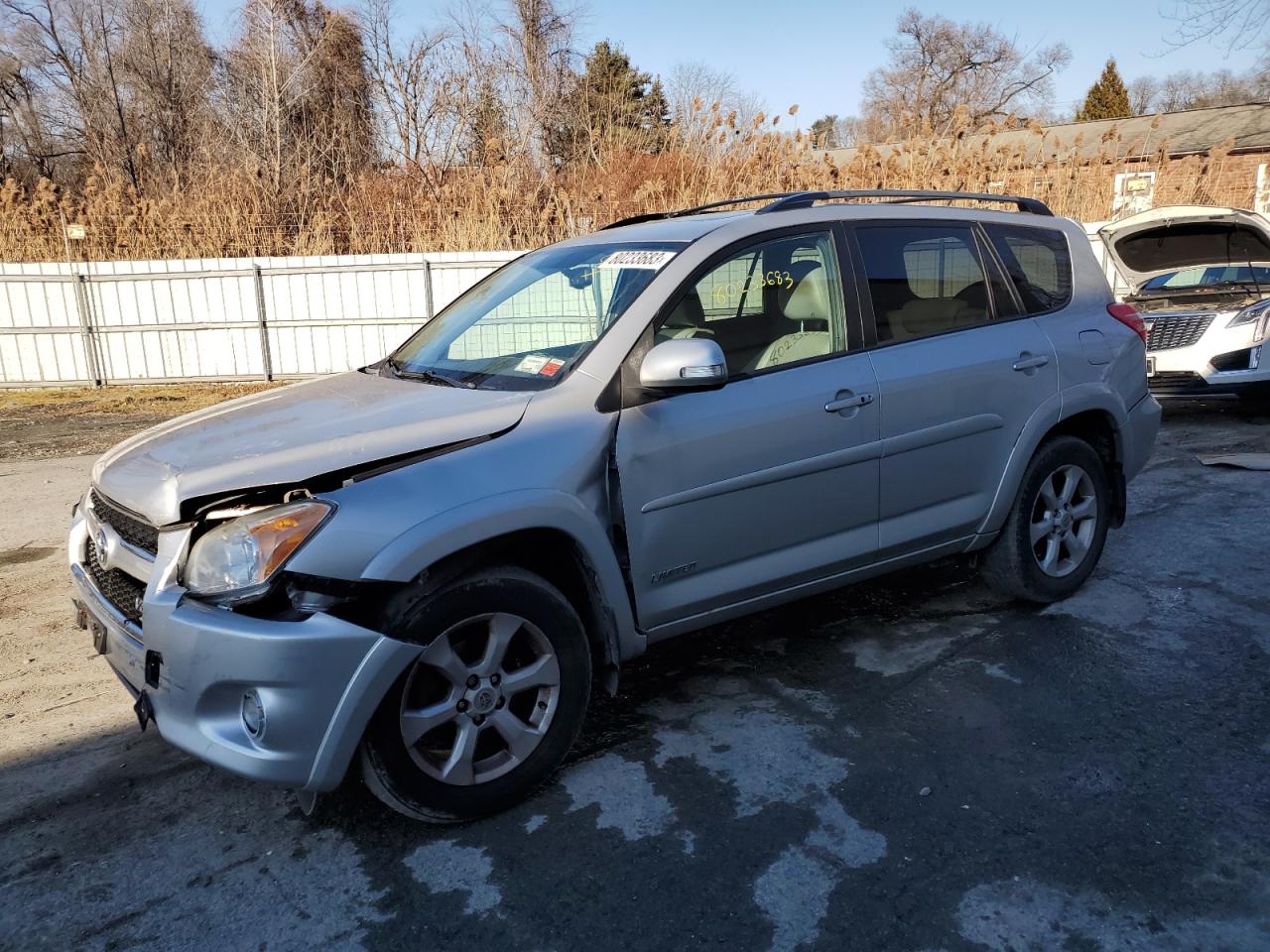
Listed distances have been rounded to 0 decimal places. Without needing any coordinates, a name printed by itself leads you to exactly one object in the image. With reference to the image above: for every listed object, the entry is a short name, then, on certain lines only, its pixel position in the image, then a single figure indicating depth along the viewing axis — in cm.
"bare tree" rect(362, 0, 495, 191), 1852
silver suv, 253
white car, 843
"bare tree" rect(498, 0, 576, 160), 2044
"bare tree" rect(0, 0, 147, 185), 2806
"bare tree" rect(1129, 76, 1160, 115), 5553
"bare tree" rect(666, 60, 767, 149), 1359
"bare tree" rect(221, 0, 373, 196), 2102
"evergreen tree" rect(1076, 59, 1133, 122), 5291
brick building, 1373
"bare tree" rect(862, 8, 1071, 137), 4544
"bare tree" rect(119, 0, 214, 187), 2802
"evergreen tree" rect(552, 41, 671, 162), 1583
